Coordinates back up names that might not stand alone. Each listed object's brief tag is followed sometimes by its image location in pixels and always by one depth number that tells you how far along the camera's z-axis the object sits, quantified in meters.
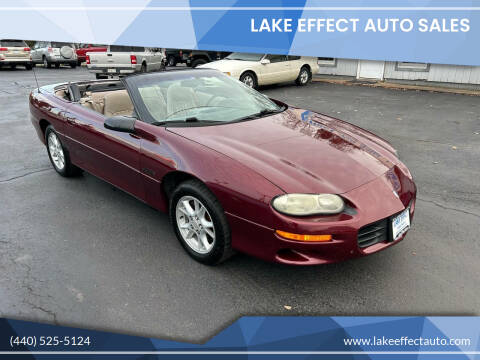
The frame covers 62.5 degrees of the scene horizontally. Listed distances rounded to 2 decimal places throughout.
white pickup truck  15.55
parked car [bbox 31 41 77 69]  23.33
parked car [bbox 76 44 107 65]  25.31
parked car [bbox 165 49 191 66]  21.94
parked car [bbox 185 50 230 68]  19.39
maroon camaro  2.60
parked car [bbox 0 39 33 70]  20.79
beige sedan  11.67
